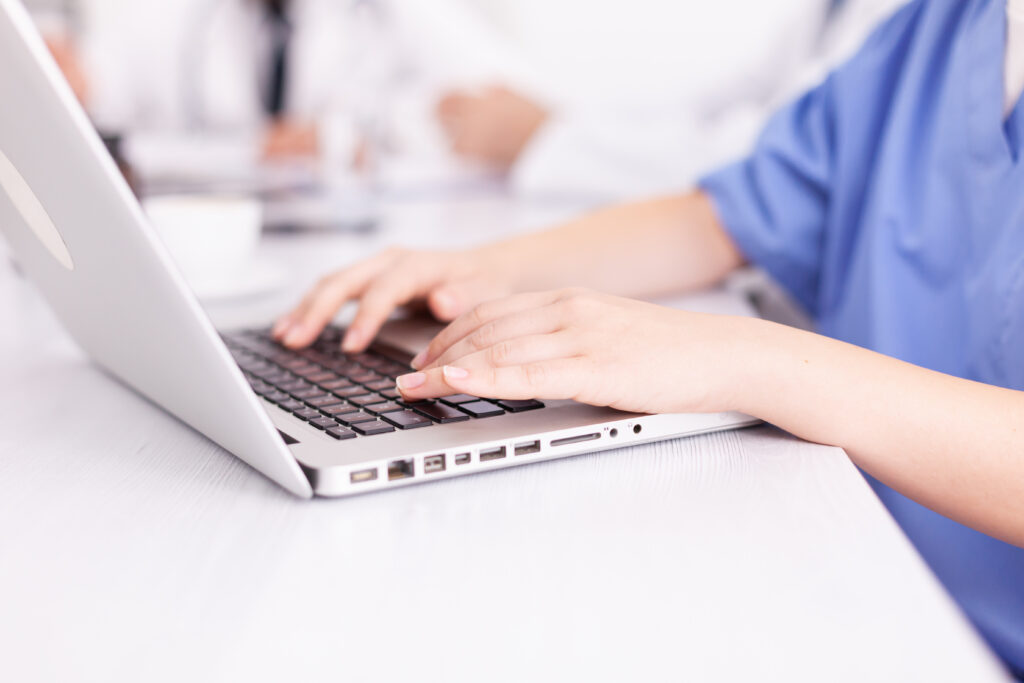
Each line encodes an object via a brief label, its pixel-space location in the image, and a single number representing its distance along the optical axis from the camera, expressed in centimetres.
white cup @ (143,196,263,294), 76
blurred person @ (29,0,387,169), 308
